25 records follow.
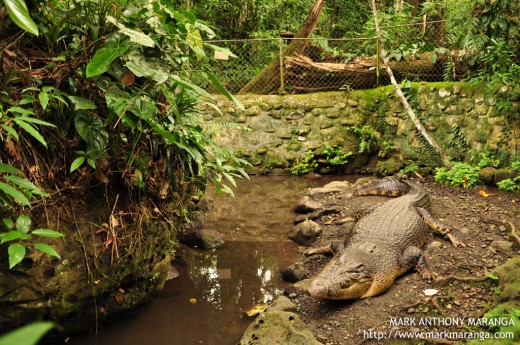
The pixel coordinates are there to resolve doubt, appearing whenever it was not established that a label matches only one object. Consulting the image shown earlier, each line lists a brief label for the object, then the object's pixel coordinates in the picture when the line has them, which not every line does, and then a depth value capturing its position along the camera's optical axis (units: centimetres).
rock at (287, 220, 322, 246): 527
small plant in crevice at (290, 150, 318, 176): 808
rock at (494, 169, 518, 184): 595
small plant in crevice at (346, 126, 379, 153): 800
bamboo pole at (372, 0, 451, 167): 687
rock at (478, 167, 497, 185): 614
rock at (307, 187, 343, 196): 681
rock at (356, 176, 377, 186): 711
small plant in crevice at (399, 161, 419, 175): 726
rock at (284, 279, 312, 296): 414
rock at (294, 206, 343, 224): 589
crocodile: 380
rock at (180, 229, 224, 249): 518
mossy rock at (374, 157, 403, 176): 756
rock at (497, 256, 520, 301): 320
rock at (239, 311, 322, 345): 325
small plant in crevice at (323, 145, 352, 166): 800
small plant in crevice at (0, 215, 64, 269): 232
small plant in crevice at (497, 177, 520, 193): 572
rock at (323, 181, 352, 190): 696
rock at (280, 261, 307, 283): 445
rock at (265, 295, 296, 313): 382
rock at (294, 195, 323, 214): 614
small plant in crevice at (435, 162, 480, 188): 627
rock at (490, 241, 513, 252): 418
